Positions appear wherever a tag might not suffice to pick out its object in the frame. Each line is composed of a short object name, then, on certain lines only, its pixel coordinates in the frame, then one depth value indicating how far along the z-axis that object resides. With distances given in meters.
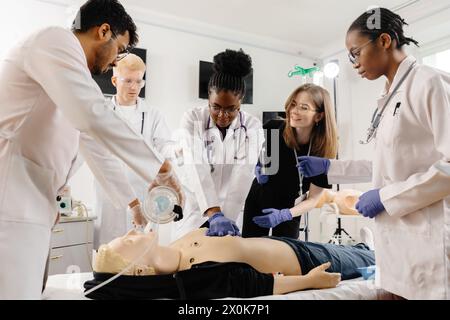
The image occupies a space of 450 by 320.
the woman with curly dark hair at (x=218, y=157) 1.76
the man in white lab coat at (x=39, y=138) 0.79
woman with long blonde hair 2.01
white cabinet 2.36
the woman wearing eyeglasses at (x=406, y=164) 0.98
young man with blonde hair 2.04
